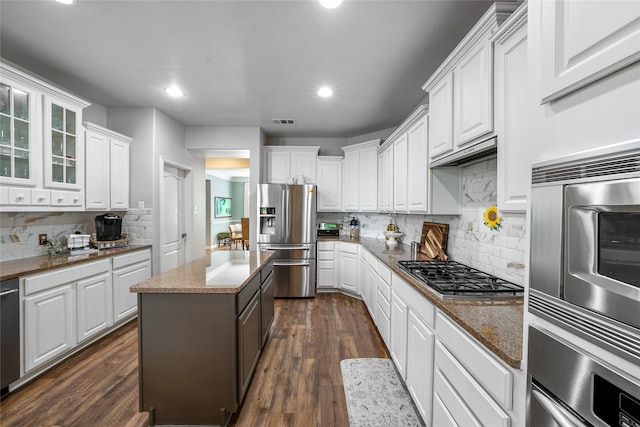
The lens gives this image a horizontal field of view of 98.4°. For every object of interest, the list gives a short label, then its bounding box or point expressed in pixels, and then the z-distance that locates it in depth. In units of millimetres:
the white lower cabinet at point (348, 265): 4109
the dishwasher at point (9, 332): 1890
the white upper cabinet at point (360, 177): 4211
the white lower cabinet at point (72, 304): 2094
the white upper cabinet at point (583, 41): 575
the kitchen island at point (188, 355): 1656
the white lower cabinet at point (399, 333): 1967
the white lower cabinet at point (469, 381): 940
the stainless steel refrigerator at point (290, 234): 4168
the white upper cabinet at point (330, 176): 4684
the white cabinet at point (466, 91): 1492
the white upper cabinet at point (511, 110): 1262
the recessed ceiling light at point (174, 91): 3027
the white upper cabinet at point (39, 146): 2170
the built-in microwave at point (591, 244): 560
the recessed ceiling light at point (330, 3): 1724
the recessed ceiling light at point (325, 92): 3034
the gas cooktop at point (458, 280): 1479
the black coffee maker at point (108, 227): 3096
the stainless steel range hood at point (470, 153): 1480
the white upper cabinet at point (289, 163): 4641
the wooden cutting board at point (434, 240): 2574
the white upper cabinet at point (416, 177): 2373
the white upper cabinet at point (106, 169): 2960
